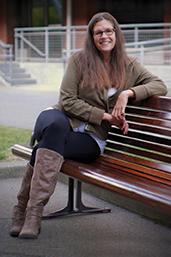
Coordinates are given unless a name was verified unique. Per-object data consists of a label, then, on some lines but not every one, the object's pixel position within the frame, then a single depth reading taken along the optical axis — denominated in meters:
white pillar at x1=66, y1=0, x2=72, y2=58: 22.97
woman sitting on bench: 4.00
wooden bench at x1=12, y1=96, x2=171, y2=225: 3.52
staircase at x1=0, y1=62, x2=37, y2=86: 20.17
